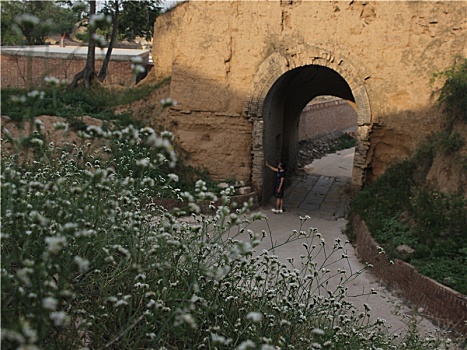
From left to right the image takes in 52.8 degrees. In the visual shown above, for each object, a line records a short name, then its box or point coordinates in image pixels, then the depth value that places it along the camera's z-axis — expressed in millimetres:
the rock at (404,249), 7169
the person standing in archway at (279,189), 10851
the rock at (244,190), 10820
